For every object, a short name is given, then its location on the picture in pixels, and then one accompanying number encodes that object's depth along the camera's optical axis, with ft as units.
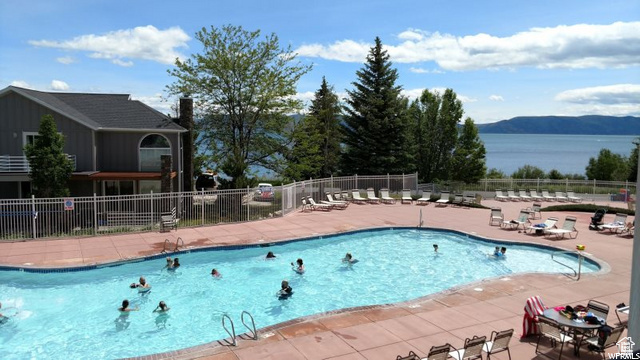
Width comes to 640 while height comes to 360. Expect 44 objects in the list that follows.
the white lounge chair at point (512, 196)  101.40
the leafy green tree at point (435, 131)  132.36
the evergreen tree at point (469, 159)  130.00
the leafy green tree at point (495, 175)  151.84
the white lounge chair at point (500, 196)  100.99
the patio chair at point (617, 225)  67.38
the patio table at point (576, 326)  28.04
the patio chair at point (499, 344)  27.25
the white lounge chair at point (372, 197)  97.09
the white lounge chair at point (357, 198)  97.21
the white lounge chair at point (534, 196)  100.58
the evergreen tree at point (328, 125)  143.33
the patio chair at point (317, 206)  88.38
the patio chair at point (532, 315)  30.99
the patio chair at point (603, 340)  27.43
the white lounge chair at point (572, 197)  99.42
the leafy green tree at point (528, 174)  152.46
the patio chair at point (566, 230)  66.06
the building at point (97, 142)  79.92
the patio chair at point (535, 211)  79.43
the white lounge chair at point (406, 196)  98.84
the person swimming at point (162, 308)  43.49
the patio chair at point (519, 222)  72.18
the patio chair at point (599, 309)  30.81
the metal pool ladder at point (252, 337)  31.01
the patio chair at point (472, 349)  26.22
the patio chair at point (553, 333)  28.76
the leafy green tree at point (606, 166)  144.97
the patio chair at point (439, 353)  25.27
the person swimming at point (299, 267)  54.39
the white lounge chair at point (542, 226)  68.33
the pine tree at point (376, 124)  121.19
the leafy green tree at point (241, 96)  103.71
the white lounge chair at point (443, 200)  95.66
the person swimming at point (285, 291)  47.65
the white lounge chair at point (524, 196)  100.83
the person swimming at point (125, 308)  42.93
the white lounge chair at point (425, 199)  97.93
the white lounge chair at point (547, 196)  100.49
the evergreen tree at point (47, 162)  69.72
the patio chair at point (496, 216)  75.77
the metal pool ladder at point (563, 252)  57.12
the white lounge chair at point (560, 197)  100.06
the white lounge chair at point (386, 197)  96.97
